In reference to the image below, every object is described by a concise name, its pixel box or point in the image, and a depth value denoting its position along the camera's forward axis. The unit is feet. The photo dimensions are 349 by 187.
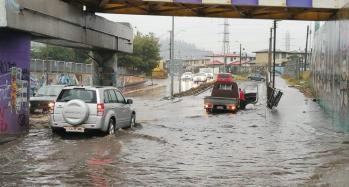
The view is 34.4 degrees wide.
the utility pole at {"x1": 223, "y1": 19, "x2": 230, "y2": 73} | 503.20
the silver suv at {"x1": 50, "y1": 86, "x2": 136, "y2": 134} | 53.26
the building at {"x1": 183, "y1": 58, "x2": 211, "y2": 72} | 549.42
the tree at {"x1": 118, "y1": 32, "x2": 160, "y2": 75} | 292.20
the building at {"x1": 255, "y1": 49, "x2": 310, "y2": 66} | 540.11
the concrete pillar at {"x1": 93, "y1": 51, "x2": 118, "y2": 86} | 92.68
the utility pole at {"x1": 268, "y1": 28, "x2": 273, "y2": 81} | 229.33
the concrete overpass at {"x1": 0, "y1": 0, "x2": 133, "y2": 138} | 52.31
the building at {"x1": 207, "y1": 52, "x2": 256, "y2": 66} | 612.29
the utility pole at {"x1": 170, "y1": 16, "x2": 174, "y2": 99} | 173.27
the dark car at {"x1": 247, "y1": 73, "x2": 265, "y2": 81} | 300.77
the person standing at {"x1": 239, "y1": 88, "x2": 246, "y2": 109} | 117.50
